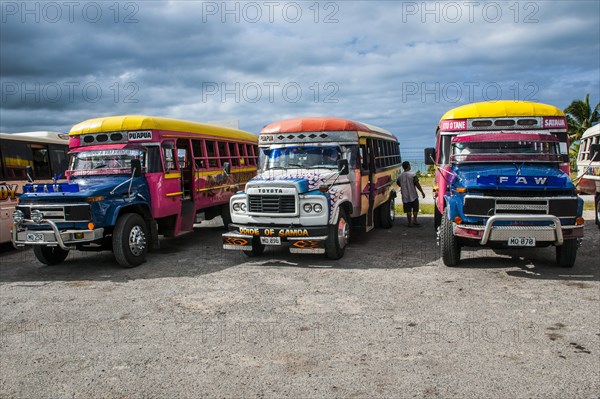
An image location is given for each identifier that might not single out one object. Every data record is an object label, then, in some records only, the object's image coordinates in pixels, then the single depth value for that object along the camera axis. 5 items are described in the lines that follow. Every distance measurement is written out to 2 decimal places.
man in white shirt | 12.90
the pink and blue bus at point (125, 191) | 8.29
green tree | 36.28
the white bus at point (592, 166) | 12.46
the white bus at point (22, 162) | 10.94
